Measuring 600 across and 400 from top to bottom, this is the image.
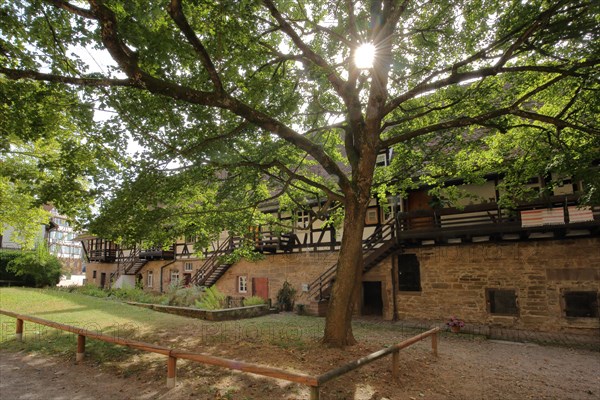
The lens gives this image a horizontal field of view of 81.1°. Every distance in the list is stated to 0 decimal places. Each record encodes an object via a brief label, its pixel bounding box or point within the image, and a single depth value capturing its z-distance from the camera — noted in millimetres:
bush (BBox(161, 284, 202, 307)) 16875
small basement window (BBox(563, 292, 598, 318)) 11156
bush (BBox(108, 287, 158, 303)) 18772
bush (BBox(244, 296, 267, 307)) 16297
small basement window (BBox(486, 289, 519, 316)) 12414
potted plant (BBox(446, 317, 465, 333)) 11539
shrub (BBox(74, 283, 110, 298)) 22172
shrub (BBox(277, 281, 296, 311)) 16844
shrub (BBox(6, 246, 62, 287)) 24875
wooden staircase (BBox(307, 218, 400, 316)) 14398
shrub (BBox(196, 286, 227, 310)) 15844
